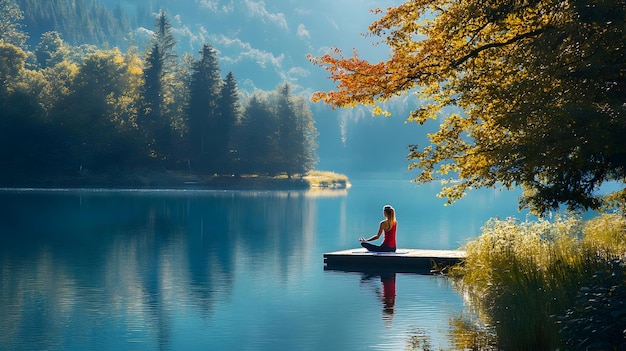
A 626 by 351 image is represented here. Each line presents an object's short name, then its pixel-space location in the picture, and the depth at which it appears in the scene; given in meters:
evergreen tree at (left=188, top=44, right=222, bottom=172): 104.94
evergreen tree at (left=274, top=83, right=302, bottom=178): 113.75
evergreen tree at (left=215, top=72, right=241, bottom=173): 104.94
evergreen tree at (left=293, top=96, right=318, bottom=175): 117.00
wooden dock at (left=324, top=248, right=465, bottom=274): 29.14
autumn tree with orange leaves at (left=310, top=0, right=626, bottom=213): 15.59
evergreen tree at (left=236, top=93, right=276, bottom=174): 108.31
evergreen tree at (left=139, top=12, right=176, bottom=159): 104.94
